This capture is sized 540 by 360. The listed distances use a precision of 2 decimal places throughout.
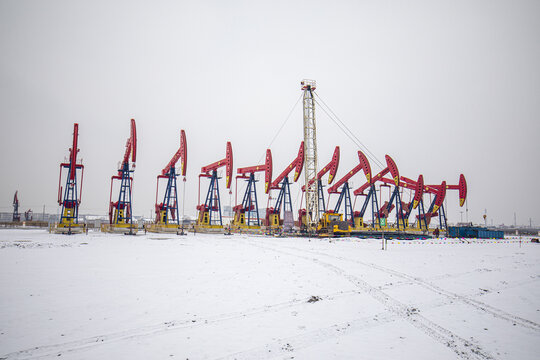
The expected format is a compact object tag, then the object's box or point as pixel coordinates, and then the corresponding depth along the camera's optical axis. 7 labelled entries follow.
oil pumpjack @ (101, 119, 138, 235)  34.35
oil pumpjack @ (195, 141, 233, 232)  38.75
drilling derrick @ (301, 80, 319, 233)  34.97
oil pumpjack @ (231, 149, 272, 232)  39.80
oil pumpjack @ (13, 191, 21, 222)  67.12
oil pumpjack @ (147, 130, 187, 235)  38.06
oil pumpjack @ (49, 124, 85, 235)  31.53
